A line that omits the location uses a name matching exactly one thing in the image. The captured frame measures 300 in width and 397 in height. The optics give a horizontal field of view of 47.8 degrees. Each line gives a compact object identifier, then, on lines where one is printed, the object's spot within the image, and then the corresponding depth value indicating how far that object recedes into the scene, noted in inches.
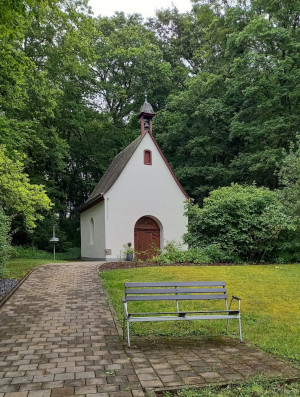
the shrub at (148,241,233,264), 574.2
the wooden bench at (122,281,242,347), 195.3
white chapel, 784.9
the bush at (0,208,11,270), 426.0
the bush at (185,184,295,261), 578.6
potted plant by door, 732.7
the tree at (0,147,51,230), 490.9
